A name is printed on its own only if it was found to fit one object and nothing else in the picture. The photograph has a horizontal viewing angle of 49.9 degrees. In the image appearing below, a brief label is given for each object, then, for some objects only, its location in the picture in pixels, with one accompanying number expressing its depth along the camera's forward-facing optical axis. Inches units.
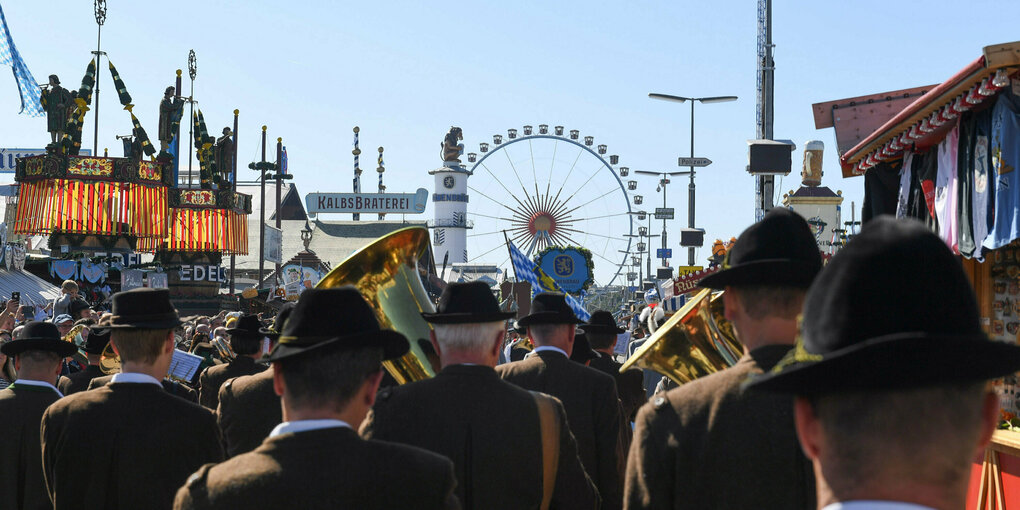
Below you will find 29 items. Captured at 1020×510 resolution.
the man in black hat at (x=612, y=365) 335.0
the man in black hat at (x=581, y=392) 206.1
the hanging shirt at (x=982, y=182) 302.4
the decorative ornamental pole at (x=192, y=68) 1829.5
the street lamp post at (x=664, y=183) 1732.5
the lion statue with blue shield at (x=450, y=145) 4574.3
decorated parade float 1466.5
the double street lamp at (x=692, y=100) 1049.0
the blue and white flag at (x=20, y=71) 1136.8
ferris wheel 2972.4
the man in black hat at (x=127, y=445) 168.4
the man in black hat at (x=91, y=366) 279.7
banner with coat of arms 1152.8
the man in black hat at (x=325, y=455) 107.0
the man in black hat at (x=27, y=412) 217.0
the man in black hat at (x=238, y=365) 302.0
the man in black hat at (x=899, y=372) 63.2
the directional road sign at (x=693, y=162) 1127.4
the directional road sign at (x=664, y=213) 1878.7
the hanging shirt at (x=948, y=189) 330.6
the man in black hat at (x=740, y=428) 119.7
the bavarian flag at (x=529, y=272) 711.7
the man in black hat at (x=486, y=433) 158.2
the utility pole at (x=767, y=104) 538.3
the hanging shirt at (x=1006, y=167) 281.6
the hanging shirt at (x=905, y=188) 379.6
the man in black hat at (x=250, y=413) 236.2
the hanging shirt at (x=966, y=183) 314.8
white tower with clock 4490.7
